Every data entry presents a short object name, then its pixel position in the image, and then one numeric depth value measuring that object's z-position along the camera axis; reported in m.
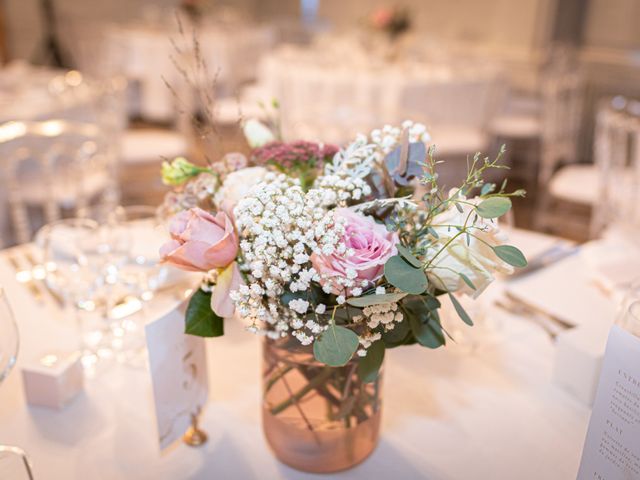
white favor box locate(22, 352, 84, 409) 1.04
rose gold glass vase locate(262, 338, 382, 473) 0.91
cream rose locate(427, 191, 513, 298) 0.80
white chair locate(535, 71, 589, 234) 4.00
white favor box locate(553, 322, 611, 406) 1.09
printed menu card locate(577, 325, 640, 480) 0.78
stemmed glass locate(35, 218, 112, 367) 1.28
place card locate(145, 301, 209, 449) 0.91
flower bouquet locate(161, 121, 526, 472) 0.77
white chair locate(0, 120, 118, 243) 2.43
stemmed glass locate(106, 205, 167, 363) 1.27
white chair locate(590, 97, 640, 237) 2.63
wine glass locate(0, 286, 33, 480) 0.91
